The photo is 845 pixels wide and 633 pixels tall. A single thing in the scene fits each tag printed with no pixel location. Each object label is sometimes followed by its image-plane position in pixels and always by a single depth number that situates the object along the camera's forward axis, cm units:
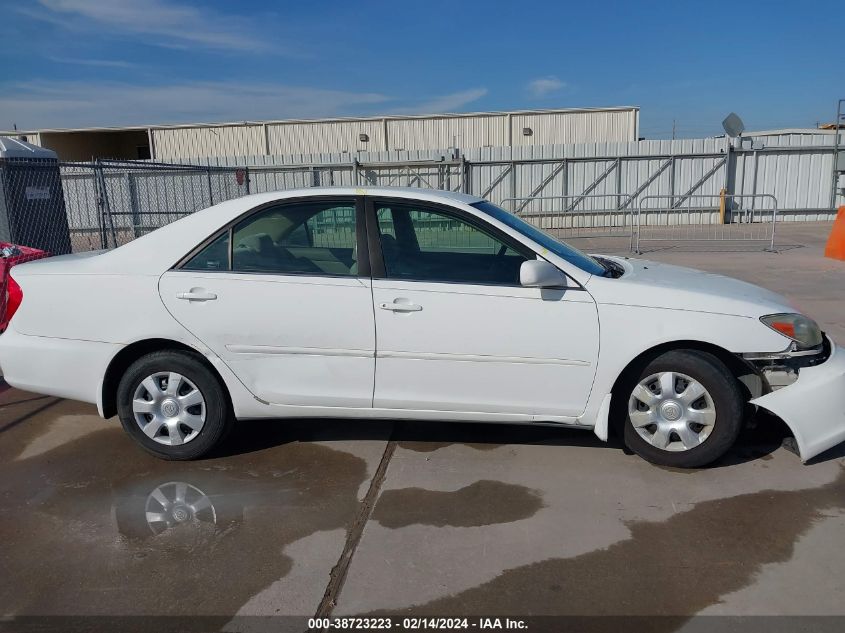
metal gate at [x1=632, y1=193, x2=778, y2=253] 1900
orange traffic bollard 1207
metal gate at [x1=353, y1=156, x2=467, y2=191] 1900
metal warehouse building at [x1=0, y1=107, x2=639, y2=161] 2866
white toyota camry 385
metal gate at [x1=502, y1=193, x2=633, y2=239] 1981
